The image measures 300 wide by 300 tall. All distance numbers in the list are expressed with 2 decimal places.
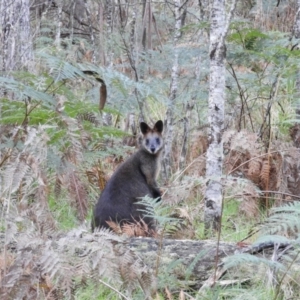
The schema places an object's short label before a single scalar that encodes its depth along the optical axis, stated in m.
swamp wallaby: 12.40
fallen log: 5.92
